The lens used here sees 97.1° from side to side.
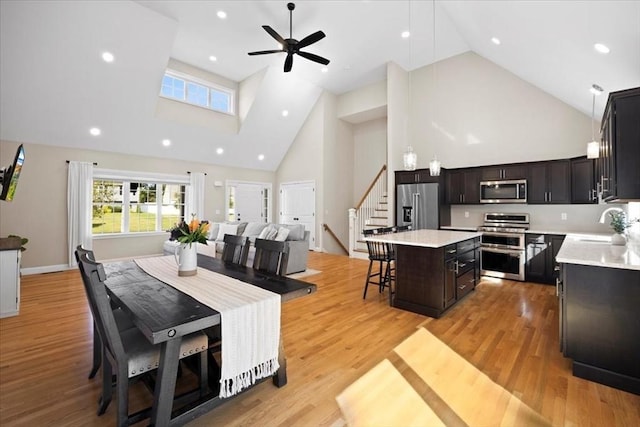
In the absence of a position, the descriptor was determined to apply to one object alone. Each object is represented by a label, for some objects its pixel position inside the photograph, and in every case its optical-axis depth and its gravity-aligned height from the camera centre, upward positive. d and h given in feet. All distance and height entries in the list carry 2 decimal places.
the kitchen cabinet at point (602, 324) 6.66 -2.66
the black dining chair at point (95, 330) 6.16 -2.39
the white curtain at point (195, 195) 25.90 +1.99
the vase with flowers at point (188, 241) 6.90 -0.60
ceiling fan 14.71 +9.38
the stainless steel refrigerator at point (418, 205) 19.54 +0.82
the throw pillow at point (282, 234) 17.95 -1.12
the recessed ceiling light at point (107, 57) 16.80 +9.59
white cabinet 11.13 -2.63
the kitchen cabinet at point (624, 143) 6.66 +1.78
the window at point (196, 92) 22.43 +10.51
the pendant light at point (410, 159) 11.92 +2.45
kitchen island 10.92 -2.22
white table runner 5.10 -2.11
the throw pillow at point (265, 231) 18.88 -1.00
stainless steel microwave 17.08 +1.61
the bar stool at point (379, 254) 12.75 -1.74
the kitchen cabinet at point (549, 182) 15.90 +2.01
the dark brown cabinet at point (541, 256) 15.30 -2.18
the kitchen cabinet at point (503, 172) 17.24 +2.83
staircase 24.35 +0.49
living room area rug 17.65 -3.68
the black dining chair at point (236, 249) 9.16 -1.10
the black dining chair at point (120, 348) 4.82 -2.43
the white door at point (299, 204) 28.17 +1.28
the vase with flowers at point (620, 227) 9.25 -0.34
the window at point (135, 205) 22.13 +0.93
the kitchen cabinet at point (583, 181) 15.15 +1.98
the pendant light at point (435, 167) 12.25 +2.17
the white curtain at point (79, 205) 19.84 +0.82
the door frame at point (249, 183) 28.32 +2.68
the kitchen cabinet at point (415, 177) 20.21 +2.96
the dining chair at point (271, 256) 7.88 -1.15
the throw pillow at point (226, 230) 21.94 -1.05
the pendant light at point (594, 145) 10.96 +2.84
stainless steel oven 16.19 -1.75
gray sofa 18.21 -1.45
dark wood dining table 4.53 -1.68
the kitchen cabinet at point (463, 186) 18.92 +2.09
